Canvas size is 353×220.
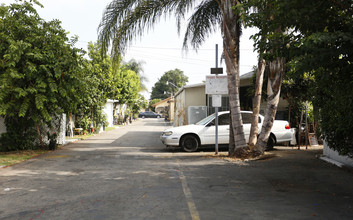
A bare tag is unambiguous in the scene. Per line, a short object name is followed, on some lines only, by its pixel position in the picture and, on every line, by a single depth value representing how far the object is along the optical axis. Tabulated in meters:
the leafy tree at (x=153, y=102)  102.68
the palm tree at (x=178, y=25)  11.62
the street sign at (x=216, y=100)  12.28
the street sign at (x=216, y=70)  12.20
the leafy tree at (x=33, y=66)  12.23
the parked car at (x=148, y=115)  77.06
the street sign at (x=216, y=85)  12.24
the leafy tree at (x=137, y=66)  64.29
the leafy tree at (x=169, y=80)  112.62
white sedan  13.52
